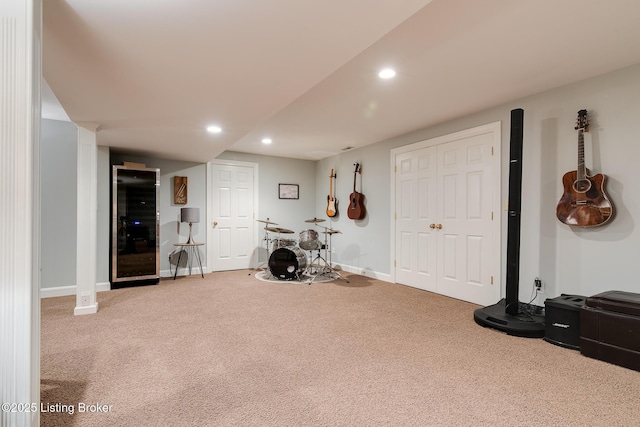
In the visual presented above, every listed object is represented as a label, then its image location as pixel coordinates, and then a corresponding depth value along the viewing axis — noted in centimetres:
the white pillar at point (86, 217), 338
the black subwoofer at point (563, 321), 258
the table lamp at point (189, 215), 519
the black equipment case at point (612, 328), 225
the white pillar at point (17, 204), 120
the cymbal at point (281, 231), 517
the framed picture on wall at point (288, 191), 666
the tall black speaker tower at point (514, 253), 298
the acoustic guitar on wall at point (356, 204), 571
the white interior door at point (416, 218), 445
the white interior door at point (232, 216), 593
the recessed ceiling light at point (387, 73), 272
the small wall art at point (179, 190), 550
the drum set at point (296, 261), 507
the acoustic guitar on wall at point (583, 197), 275
